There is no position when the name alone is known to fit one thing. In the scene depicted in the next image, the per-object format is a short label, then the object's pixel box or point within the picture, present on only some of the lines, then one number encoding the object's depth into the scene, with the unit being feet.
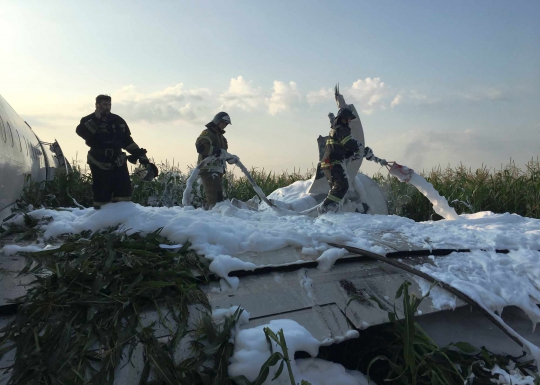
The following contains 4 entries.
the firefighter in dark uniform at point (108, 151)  11.67
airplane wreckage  7.90
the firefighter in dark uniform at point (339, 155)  20.89
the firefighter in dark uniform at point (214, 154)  19.08
